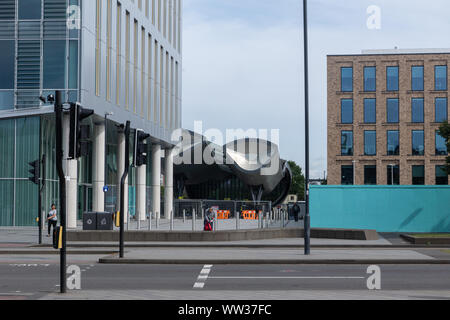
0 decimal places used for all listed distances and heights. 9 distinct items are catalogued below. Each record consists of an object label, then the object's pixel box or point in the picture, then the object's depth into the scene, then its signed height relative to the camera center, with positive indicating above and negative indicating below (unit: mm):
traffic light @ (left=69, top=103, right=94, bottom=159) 13523 +885
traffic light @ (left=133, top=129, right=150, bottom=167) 22125 +947
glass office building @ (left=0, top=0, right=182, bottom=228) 42000 +6285
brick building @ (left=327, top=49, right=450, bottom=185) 80625 +7490
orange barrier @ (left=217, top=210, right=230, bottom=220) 53894 -2880
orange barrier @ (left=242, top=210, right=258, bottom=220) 46688 -2496
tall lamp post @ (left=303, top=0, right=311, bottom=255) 23262 +1721
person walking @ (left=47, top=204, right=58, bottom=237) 32050 -1887
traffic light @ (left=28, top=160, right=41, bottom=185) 29766 +299
